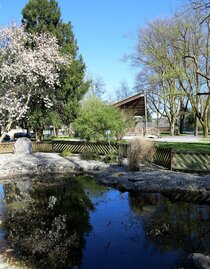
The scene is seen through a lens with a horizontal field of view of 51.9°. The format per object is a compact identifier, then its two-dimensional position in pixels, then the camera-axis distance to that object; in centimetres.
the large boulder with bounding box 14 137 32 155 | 1503
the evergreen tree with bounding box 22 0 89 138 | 1867
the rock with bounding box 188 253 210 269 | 337
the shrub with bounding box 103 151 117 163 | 1177
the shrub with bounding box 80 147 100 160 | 1267
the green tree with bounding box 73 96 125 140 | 1300
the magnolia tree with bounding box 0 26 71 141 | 1508
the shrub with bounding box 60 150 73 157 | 1387
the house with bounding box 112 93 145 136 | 2038
